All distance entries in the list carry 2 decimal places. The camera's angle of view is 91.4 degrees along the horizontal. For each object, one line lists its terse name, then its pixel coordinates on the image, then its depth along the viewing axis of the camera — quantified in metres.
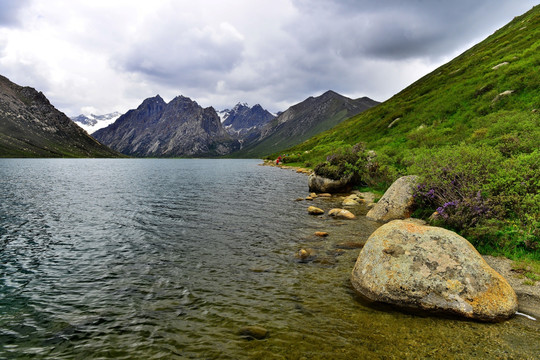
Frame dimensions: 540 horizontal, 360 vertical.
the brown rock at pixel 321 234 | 19.02
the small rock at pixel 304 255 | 14.87
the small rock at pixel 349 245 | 16.55
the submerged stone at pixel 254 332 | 8.40
